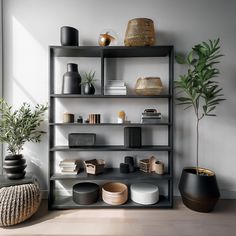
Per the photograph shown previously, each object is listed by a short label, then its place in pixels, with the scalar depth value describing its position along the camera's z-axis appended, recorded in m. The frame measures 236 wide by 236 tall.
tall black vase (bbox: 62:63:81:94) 1.70
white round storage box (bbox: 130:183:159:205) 1.73
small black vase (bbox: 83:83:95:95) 1.72
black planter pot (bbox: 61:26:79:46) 1.66
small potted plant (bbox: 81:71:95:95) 1.73
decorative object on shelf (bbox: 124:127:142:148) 1.75
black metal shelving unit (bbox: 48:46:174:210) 1.67
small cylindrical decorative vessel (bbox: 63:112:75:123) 1.75
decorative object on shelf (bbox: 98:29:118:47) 1.72
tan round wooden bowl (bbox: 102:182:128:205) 1.71
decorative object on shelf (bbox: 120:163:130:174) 1.80
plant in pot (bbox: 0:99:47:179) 1.64
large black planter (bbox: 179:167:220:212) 1.59
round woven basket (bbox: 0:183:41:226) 1.39
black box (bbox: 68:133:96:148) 1.77
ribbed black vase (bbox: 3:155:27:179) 1.63
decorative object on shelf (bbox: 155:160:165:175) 1.77
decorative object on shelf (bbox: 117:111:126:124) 1.76
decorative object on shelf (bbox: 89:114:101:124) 1.73
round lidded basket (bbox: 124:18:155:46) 1.65
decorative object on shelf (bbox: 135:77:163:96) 1.71
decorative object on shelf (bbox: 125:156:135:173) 1.83
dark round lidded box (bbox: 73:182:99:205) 1.72
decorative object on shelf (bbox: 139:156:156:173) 1.83
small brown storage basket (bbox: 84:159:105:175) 1.76
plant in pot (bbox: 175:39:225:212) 1.59
